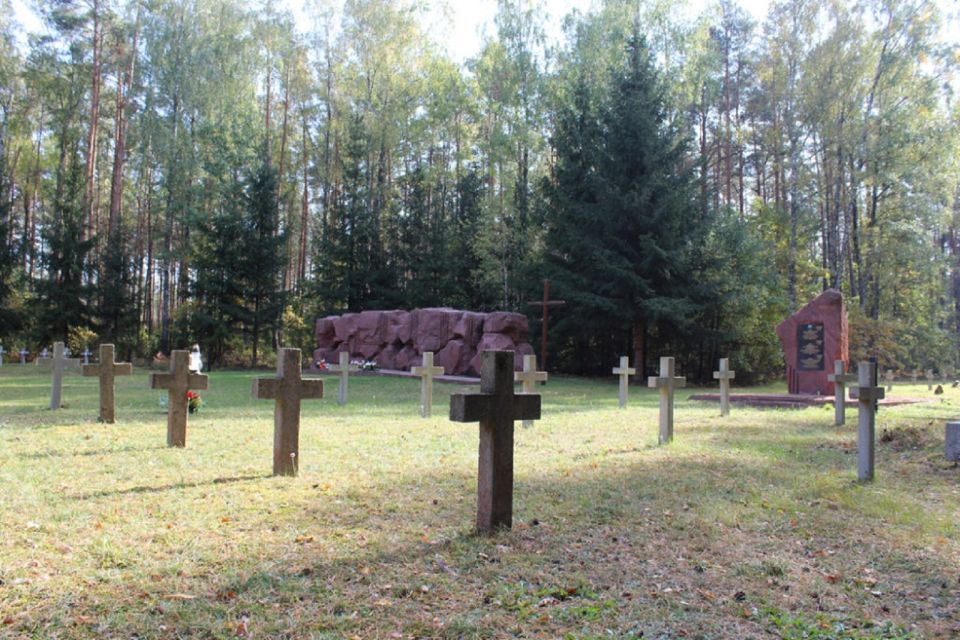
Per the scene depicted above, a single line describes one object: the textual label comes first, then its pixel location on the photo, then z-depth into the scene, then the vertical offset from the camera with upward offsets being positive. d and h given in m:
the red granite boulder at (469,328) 21.88 +0.62
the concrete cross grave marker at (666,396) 8.24 -0.53
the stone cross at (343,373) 12.97 -0.52
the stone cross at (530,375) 9.80 -0.37
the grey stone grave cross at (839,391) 9.94 -0.56
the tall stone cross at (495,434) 4.12 -0.51
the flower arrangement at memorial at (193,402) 9.75 -0.84
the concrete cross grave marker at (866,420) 6.20 -0.59
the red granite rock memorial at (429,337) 21.61 +0.35
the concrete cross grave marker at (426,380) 10.77 -0.51
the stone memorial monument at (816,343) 16.83 +0.26
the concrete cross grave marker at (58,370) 10.55 -0.44
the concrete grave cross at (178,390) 7.11 -0.48
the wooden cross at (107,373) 8.73 -0.38
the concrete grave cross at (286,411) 5.75 -0.55
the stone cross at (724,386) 11.92 -0.59
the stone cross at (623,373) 13.36 -0.44
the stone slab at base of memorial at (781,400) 14.55 -1.02
